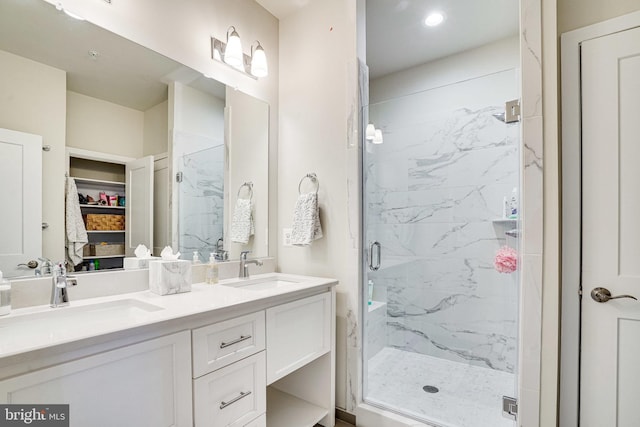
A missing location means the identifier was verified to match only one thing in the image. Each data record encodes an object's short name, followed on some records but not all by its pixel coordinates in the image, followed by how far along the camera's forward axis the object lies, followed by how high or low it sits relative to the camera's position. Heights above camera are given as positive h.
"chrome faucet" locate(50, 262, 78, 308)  1.22 -0.29
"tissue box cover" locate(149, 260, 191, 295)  1.46 -0.30
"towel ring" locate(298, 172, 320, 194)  2.12 +0.23
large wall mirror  1.24 +0.34
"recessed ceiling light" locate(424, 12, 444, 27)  2.43 +1.51
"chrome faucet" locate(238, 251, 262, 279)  1.99 -0.33
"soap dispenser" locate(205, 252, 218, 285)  1.78 -0.34
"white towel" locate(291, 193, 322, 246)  2.00 -0.06
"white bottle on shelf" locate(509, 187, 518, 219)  1.56 +0.04
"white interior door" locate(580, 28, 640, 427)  1.32 -0.07
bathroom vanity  0.86 -0.48
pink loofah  1.62 -0.26
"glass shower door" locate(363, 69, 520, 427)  1.81 -0.28
